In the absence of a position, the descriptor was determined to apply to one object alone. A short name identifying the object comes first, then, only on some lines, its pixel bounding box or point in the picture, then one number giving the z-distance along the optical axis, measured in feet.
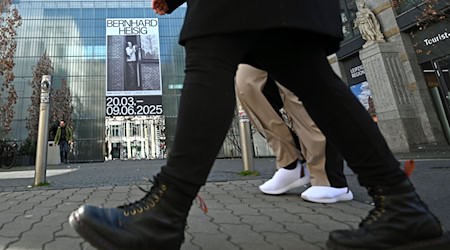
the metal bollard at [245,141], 14.71
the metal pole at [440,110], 28.32
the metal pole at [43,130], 13.24
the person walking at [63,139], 42.52
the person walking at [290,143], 7.27
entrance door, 27.50
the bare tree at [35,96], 67.19
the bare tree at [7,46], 42.78
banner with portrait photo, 78.28
